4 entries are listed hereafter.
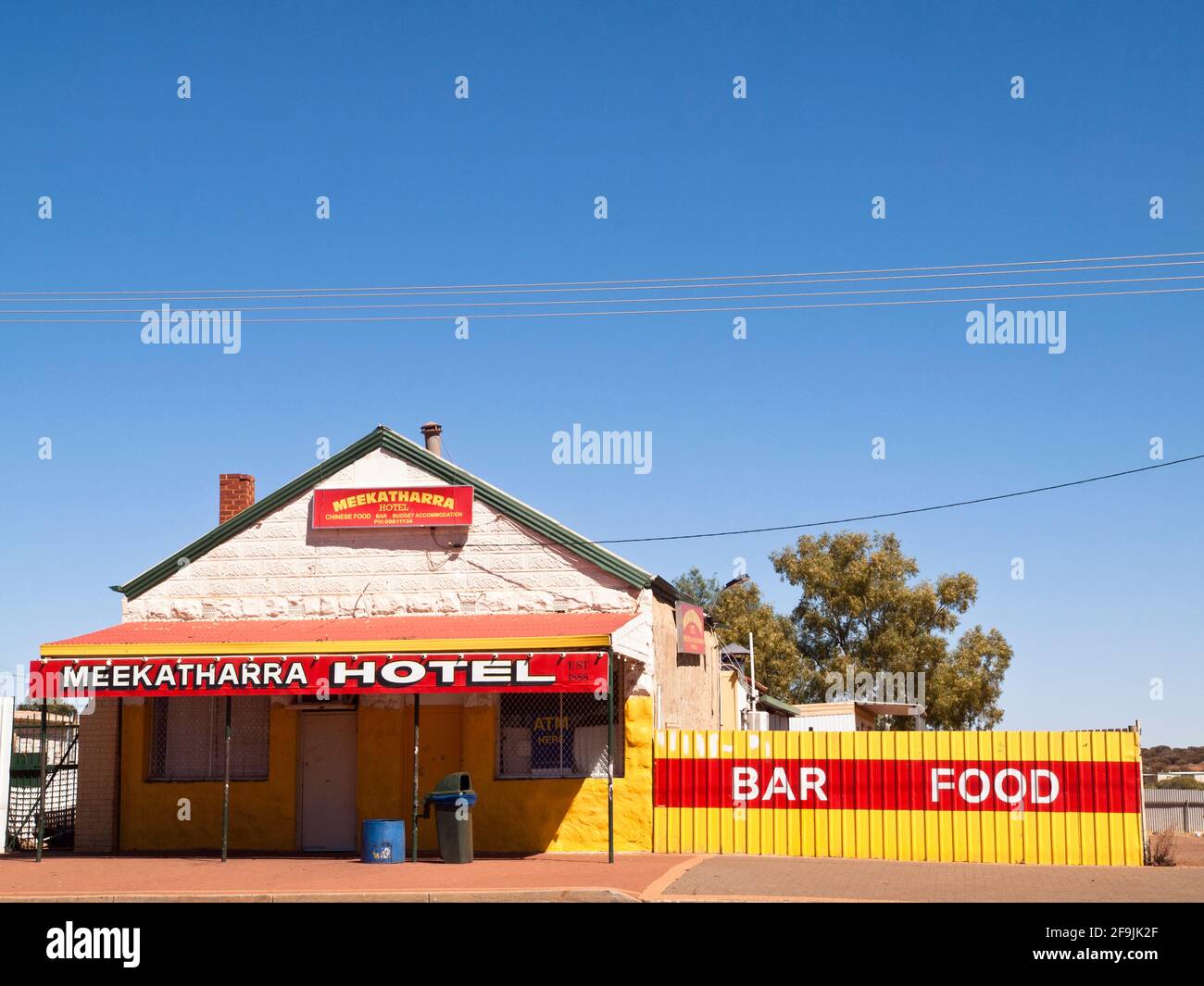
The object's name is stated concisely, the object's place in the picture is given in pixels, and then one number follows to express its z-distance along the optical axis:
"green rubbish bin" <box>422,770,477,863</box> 18.62
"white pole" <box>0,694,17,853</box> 21.55
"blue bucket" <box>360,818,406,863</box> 18.66
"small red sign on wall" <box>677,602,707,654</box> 23.22
